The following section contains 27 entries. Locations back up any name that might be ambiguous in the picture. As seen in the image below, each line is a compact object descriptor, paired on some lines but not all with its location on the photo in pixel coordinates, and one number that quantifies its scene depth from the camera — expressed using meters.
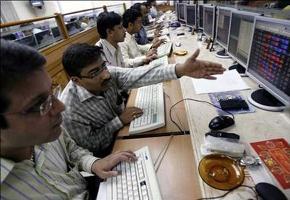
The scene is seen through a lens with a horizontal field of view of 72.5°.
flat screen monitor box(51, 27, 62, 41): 3.05
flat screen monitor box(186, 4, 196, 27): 2.78
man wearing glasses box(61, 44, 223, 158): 1.01
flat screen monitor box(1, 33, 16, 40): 2.15
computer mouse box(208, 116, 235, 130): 0.83
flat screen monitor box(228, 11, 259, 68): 1.08
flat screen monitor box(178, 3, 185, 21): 3.36
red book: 0.61
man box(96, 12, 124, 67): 1.86
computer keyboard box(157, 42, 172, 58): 2.01
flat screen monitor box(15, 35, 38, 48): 2.19
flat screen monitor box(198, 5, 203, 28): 2.42
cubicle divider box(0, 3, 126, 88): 2.22
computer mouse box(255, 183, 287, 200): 0.52
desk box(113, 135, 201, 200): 0.65
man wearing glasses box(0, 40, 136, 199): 0.50
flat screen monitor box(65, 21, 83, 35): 3.63
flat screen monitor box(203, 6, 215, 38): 1.87
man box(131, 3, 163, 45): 3.33
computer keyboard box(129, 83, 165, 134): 0.98
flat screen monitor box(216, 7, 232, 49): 1.45
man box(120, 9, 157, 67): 2.04
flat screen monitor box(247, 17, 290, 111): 0.77
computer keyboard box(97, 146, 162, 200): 0.65
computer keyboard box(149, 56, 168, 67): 1.73
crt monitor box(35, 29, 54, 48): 2.62
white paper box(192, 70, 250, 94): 1.12
